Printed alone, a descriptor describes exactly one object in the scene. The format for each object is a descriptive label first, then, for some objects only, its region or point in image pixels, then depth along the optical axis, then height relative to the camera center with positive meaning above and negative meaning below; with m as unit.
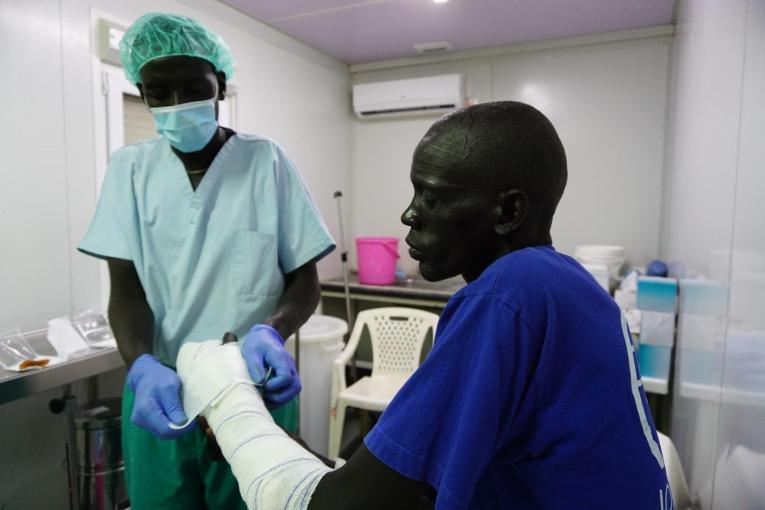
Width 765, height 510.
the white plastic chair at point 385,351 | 2.46 -0.68
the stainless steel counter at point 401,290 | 2.82 -0.40
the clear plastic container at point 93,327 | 1.75 -0.40
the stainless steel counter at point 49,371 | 1.38 -0.46
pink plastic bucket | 3.19 -0.23
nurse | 1.07 -0.04
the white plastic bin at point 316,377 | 2.47 -0.78
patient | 0.47 -0.15
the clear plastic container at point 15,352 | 1.47 -0.42
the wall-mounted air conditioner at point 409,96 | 3.23 +0.85
